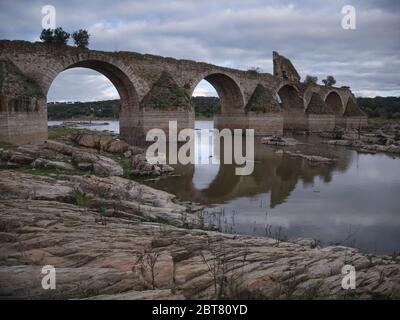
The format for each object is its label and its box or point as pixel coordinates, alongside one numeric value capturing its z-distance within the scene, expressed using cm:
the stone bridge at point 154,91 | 1884
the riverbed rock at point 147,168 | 1314
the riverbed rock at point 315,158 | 1845
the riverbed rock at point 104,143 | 1733
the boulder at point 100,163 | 1224
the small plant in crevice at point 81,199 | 724
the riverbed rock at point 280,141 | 2681
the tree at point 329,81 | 6399
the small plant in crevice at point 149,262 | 426
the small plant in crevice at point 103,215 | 602
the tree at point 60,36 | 2175
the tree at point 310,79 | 5812
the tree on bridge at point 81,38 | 2302
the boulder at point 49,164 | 1105
